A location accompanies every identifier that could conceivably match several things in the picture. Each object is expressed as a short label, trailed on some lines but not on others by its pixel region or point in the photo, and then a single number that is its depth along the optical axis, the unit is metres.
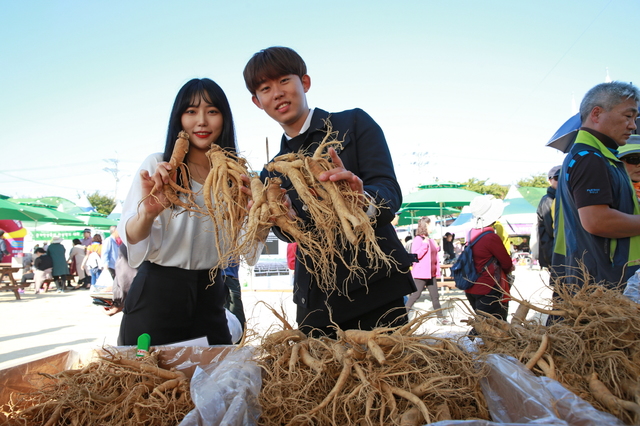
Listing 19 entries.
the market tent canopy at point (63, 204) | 20.28
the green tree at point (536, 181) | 37.27
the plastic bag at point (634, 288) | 1.58
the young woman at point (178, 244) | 1.71
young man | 1.64
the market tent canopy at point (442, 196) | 9.09
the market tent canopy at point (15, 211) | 11.73
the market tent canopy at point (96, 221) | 17.44
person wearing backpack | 3.82
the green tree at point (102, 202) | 47.33
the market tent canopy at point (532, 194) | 11.65
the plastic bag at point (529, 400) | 1.04
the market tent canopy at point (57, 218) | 14.02
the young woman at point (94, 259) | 11.30
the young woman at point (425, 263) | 6.62
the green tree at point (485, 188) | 37.55
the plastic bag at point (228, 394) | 1.14
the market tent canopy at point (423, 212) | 11.96
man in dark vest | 1.95
